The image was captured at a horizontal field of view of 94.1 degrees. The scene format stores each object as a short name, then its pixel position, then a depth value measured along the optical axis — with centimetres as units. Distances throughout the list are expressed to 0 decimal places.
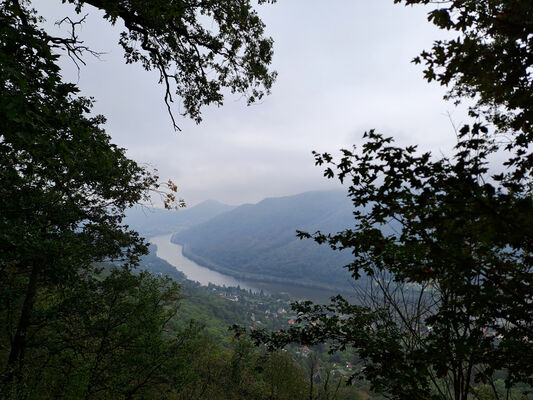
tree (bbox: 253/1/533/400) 244
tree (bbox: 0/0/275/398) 332
